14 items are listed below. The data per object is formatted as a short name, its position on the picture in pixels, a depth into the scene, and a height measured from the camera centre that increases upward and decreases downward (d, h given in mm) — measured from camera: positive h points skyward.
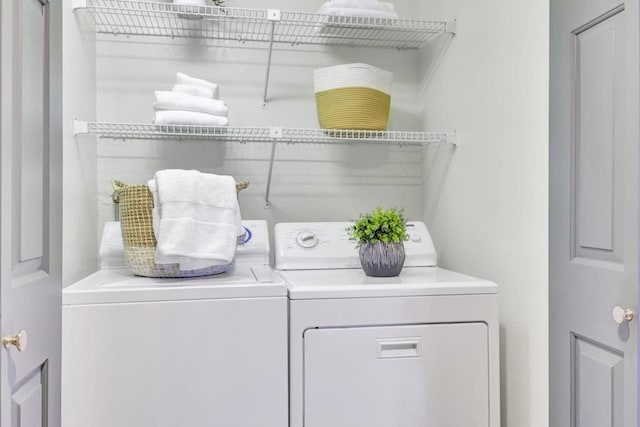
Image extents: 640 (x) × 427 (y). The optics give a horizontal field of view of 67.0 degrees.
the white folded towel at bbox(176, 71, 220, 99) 1793 +489
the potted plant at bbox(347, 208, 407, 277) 1685 -109
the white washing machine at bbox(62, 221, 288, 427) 1333 -405
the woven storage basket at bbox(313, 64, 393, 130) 1895 +463
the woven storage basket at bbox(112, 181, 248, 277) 1583 -83
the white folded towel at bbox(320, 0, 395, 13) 1906 +825
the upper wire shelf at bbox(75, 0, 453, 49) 1829 +791
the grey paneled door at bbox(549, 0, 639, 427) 1023 -7
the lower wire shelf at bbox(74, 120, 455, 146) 1803 +321
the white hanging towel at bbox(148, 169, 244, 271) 1473 -21
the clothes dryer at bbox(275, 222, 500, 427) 1431 -431
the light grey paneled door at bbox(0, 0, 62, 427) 842 -1
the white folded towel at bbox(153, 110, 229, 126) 1750 +344
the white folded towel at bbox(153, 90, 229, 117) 1761 +403
